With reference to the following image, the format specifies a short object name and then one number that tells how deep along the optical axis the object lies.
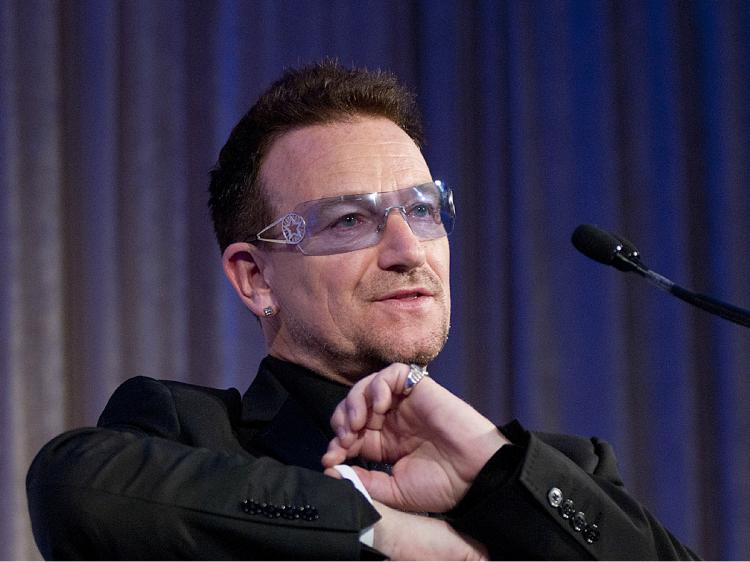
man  4.31
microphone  4.40
